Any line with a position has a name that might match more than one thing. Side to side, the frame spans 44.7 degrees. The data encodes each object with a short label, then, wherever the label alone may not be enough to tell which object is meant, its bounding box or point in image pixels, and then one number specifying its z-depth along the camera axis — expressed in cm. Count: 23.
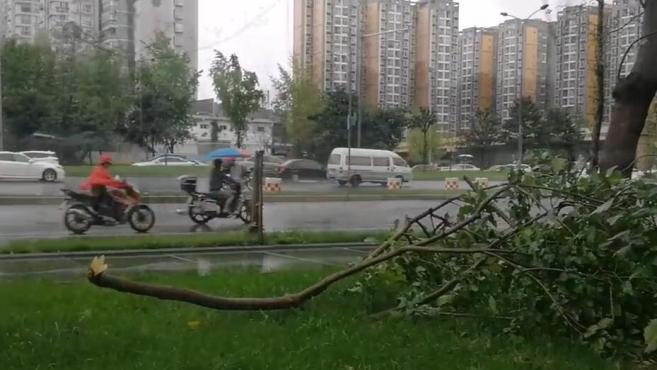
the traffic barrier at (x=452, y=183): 2099
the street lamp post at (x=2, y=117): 1758
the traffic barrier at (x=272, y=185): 2200
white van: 2281
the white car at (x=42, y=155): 1892
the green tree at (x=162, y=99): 1919
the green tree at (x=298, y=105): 2236
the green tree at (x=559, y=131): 1914
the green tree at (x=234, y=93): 2094
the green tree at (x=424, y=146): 2423
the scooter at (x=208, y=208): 1739
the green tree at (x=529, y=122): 2069
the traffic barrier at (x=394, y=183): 2391
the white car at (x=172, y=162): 1955
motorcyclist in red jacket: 1545
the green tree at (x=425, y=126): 2438
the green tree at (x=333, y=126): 2273
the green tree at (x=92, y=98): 1845
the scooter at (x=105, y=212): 1538
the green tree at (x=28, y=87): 1780
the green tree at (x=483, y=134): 2223
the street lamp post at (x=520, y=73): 1836
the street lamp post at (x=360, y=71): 2291
